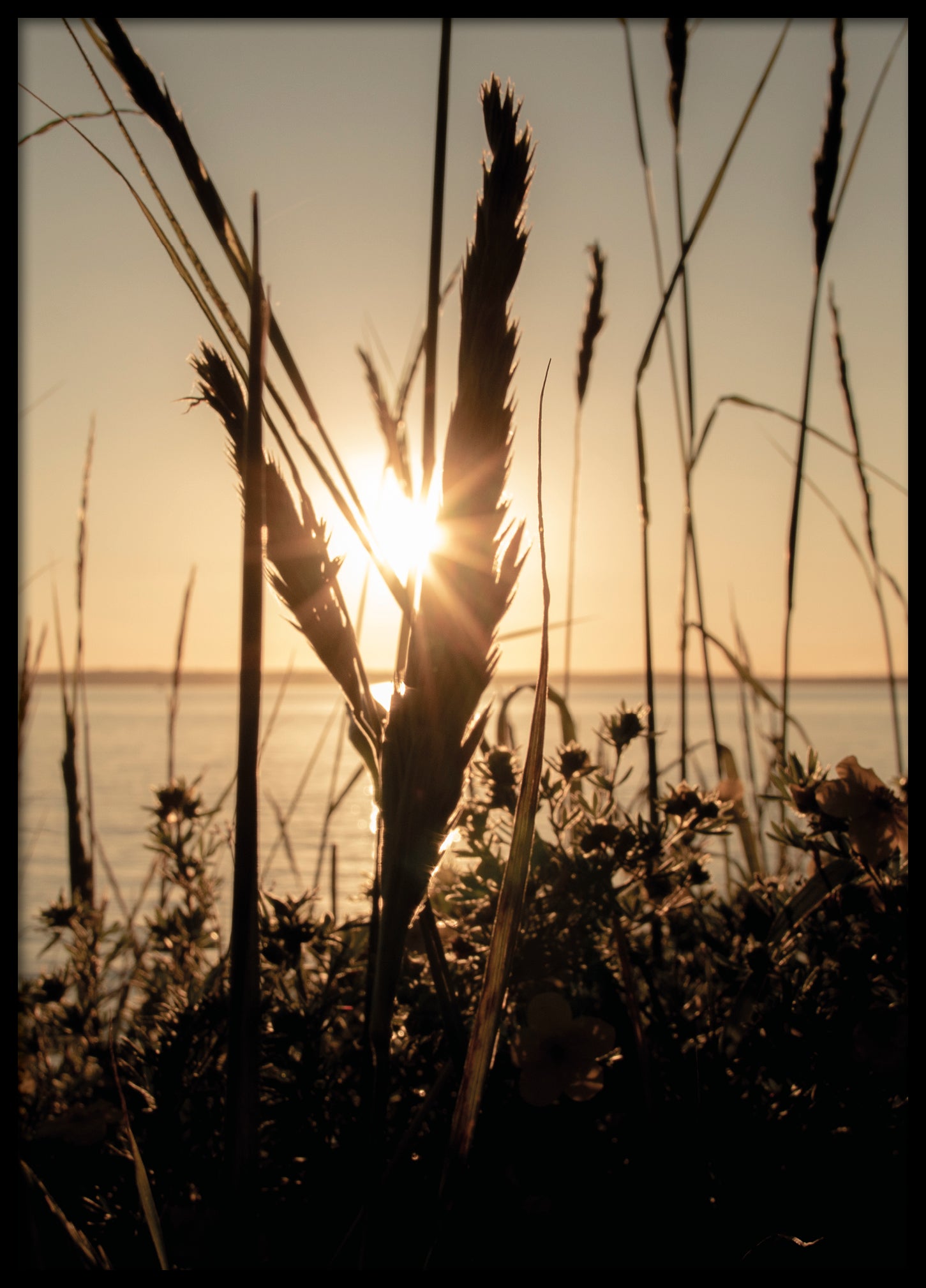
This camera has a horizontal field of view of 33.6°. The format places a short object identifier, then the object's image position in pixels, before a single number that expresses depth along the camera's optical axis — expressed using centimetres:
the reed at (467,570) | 34
